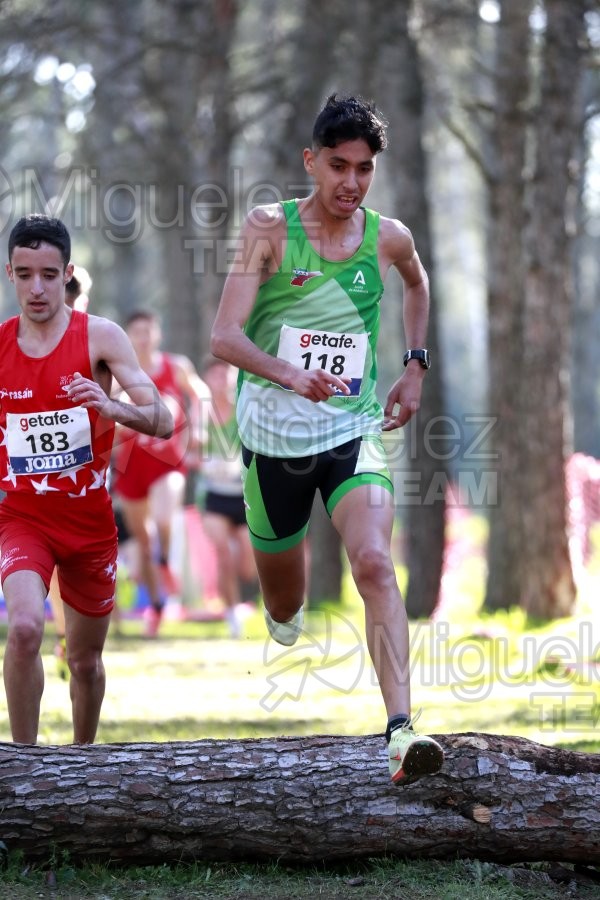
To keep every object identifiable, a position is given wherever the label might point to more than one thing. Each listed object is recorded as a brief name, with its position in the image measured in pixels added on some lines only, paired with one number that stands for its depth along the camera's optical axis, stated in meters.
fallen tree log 9.15
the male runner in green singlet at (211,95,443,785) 10.21
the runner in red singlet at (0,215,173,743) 10.38
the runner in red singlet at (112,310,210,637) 22.84
